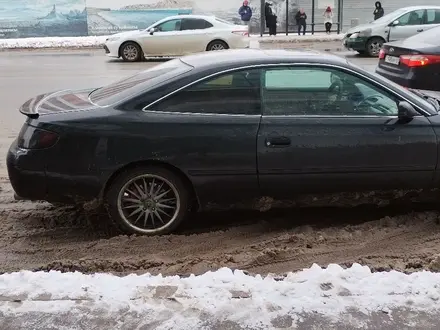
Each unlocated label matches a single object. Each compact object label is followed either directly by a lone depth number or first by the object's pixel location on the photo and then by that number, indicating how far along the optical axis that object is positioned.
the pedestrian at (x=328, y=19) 27.83
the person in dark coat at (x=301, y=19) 27.42
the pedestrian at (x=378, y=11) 27.06
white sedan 19.36
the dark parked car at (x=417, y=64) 8.74
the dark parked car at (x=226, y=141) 4.72
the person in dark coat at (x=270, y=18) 27.20
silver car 19.00
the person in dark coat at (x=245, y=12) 27.12
